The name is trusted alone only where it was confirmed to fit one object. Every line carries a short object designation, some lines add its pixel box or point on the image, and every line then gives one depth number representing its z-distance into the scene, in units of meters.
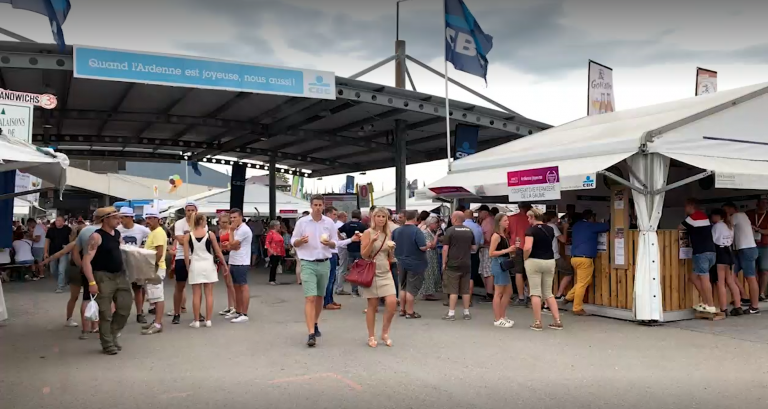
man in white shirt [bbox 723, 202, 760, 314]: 9.28
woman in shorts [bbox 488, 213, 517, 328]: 8.52
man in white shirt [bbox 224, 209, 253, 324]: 8.95
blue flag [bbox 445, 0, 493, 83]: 13.76
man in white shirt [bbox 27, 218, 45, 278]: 16.61
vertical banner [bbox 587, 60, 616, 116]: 18.55
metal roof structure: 13.62
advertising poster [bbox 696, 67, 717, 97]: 19.86
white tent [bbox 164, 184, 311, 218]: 26.12
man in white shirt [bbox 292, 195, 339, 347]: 7.20
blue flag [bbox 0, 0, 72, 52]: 10.01
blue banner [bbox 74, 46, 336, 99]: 11.17
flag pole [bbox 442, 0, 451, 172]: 13.75
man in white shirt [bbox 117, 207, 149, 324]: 8.57
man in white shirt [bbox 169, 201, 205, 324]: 8.54
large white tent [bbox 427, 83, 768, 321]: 8.32
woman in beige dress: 6.98
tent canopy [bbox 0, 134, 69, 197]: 5.86
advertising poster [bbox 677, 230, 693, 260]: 8.87
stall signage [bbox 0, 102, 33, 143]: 8.80
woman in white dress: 8.39
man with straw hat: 6.68
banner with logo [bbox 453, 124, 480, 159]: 15.46
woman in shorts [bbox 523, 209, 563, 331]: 8.04
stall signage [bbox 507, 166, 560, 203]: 8.89
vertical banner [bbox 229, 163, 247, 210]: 23.14
